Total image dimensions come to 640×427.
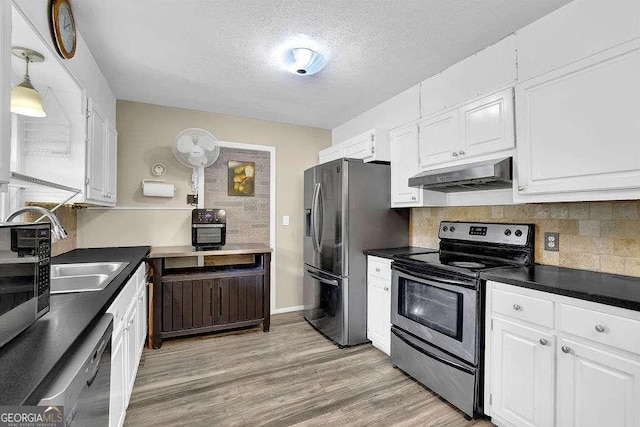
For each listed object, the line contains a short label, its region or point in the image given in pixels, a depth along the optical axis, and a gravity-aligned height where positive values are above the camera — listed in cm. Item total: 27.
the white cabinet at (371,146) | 295 +69
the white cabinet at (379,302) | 258 -77
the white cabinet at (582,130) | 142 +45
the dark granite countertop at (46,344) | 69 -38
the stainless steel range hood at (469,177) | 188 +26
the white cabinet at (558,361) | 124 -68
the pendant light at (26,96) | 151 +60
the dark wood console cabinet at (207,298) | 275 -80
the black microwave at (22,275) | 92 -21
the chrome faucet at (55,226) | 134 -5
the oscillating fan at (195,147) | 299 +67
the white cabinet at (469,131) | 194 +61
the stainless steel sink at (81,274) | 186 -40
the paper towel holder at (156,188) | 310 +27
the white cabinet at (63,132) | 179 +52
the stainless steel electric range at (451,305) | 181 -60
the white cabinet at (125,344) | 140 -73
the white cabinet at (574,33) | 154 +103
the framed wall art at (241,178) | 360 +45
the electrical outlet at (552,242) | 195 -16
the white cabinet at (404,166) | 263 +45
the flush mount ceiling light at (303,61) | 220 +116
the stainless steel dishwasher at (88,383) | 74 -47
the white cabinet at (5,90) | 97 +40
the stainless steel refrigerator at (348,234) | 279 -17
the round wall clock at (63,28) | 153 +100
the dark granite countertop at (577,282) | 127 -33
